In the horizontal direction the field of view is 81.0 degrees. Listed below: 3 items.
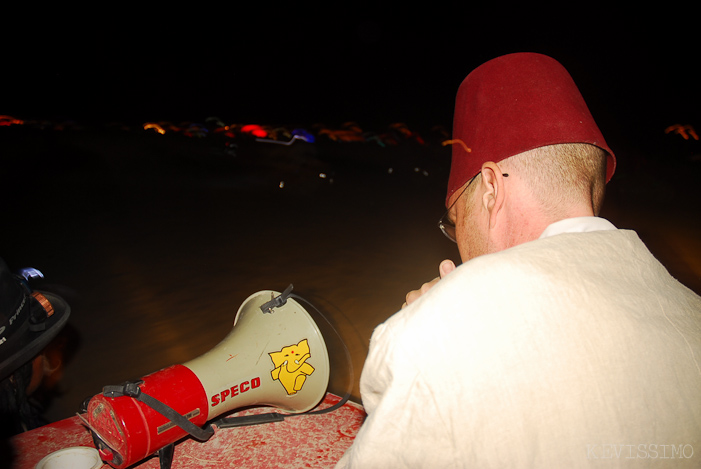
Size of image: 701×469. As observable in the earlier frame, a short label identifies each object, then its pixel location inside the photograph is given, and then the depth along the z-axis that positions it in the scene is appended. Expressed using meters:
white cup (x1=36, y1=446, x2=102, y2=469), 1.36
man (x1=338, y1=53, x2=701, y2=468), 0.67
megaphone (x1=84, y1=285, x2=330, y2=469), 1.25
